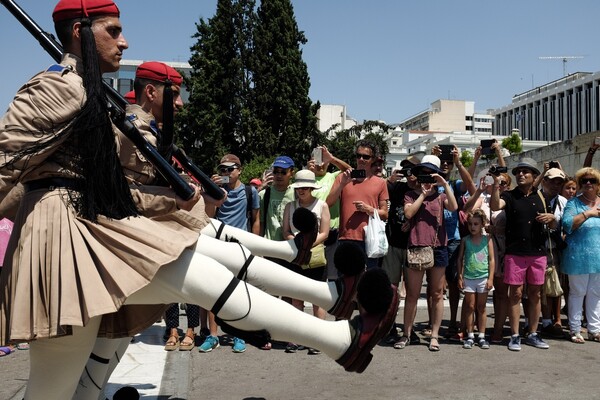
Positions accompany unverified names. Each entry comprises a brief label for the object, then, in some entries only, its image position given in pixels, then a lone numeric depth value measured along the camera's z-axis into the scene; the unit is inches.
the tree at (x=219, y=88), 1831.9
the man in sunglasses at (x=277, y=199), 302.2
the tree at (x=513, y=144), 3732.8
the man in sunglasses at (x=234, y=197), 300.8
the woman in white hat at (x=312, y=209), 287.1
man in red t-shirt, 289.9
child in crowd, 297.4
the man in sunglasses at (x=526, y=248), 299.7
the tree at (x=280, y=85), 1839.3
